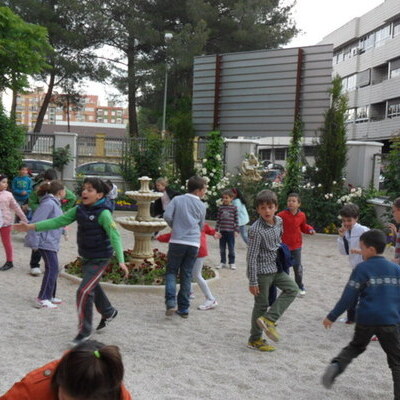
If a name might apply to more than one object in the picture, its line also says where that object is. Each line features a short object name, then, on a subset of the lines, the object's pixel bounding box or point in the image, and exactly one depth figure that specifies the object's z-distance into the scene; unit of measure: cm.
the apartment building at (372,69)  4303
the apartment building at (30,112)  17520
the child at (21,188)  1305
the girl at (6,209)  894
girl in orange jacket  175
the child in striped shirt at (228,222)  1016
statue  1700
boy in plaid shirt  546
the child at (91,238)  549
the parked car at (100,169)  2120
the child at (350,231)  652
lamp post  2562
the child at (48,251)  702
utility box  1780
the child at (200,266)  719
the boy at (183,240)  661
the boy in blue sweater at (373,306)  423
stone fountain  937
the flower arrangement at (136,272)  844
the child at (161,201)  1241
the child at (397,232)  564
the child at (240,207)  1070
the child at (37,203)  909
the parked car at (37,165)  2055
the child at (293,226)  774
